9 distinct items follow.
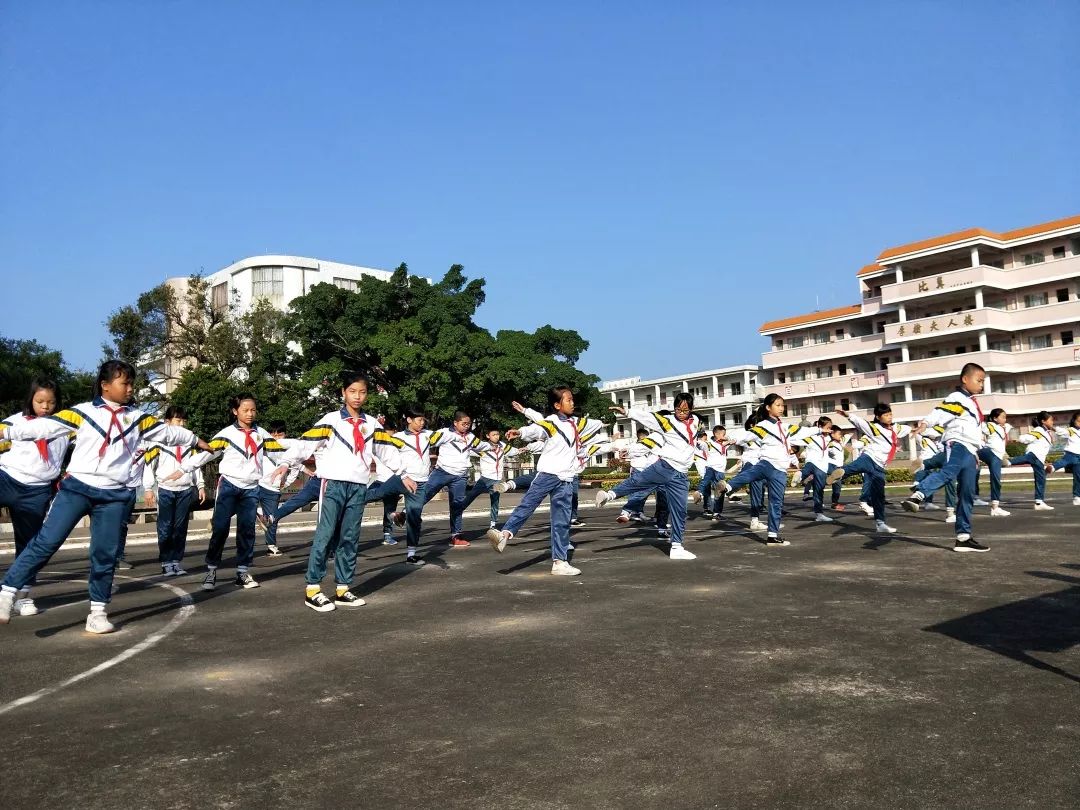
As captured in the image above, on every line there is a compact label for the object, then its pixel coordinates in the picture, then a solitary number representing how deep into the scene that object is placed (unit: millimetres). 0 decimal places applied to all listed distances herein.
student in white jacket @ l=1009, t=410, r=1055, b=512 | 18797
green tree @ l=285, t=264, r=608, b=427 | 43969
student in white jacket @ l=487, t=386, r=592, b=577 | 10625
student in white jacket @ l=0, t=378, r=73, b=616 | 9523
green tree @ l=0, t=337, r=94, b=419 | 42719
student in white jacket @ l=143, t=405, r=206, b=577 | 11781
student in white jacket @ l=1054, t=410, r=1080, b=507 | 19234
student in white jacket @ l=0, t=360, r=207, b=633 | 7824
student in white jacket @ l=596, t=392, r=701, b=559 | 11945
